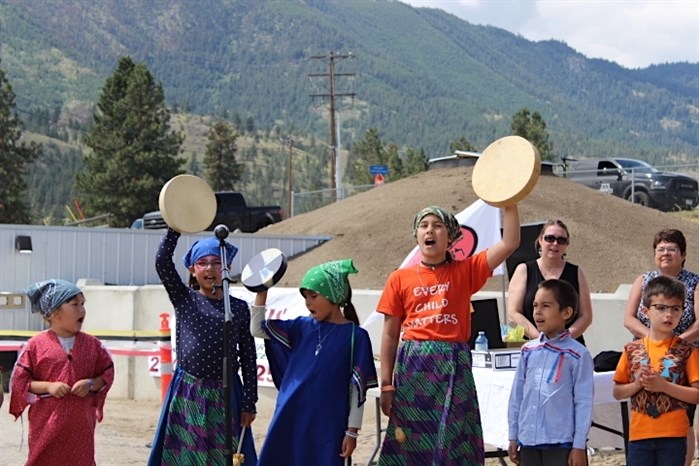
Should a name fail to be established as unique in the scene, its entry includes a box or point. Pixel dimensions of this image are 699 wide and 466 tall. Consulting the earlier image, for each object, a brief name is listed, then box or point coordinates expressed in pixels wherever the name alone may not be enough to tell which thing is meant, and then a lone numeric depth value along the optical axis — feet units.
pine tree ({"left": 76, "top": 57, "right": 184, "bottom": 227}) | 180.55
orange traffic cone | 45.60
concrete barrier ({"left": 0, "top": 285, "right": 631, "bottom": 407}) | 41.88
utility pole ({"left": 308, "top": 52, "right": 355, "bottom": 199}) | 200.43
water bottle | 25.82
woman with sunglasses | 23.22
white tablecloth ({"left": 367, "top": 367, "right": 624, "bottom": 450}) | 23.99
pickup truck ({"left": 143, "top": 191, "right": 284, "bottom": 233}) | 106.42
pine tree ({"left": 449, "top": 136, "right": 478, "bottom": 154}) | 219.41
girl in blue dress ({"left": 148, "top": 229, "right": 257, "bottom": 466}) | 19.79
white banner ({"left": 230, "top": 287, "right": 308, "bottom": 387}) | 40.70
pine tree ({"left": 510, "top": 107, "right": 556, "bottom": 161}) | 200.03
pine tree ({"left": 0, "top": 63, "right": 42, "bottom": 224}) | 164.14
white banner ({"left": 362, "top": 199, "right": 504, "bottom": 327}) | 39.14
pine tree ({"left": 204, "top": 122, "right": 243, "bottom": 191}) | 261.24
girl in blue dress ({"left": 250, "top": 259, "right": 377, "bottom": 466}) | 18.99
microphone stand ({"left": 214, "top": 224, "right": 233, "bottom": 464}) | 18.15
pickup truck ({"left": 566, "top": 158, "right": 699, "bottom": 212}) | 101.86
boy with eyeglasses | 19.70
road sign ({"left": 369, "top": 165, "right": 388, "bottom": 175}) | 138.51
